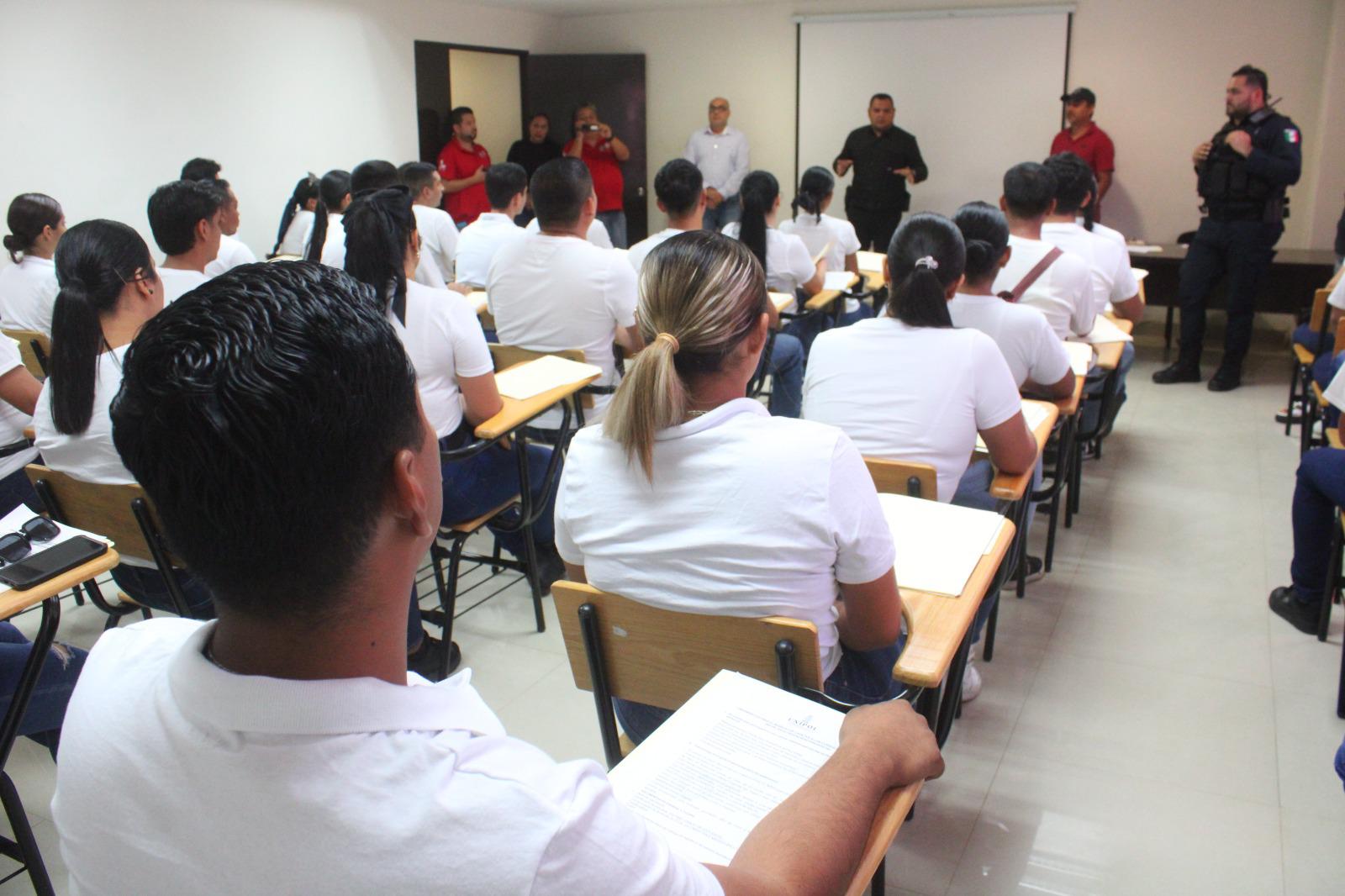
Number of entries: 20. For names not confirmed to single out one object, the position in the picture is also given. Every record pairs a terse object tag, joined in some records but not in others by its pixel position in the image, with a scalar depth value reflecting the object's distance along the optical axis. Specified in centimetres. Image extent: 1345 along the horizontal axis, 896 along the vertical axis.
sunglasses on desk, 176
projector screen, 782
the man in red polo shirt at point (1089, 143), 692
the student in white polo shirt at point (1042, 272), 348
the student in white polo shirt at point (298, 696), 60
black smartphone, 168
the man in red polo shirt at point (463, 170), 816
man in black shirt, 785
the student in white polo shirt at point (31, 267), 377
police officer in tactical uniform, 504
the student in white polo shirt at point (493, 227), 476
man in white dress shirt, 880
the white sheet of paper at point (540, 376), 281
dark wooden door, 932
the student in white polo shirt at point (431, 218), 508
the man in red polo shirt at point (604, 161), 898
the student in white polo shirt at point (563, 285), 342
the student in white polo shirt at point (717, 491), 143
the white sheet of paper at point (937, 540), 164
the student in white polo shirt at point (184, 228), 305
